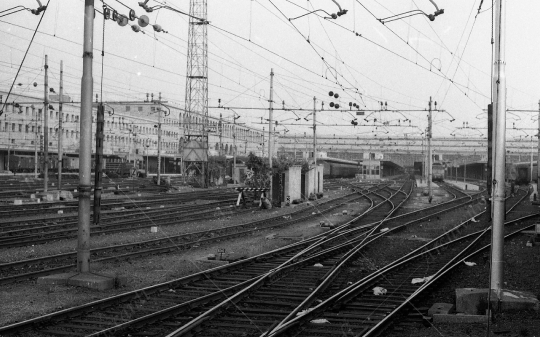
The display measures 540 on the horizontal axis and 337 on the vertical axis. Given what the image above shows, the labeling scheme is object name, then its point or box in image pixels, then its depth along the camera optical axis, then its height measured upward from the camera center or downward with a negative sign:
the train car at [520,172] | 71.44 +0.37
